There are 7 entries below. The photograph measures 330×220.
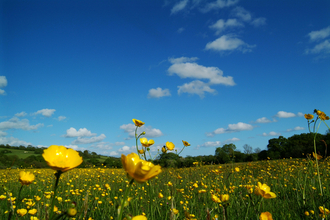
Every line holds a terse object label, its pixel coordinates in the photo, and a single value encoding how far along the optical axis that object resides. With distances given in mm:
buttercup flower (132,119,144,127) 482
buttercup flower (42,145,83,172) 173
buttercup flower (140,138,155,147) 481
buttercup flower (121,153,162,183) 159
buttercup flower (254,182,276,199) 312
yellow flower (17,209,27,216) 385
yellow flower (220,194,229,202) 336
